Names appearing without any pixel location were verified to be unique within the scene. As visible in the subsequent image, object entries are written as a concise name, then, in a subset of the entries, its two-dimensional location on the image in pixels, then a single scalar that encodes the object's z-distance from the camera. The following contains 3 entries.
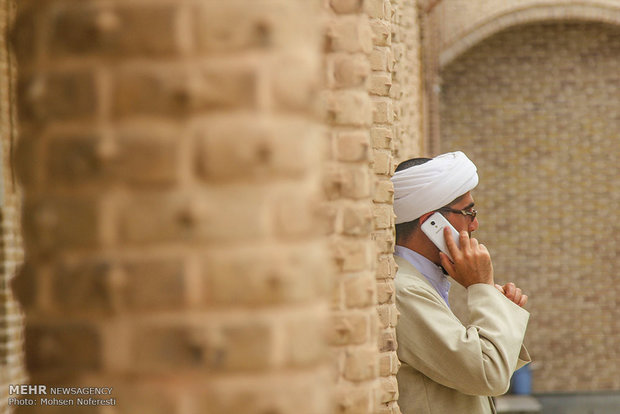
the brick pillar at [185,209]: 3.61
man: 5.01
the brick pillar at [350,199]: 4.17
